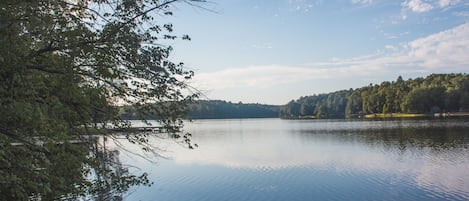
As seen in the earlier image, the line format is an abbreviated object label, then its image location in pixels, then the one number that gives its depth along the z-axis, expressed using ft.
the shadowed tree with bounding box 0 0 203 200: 18.16
